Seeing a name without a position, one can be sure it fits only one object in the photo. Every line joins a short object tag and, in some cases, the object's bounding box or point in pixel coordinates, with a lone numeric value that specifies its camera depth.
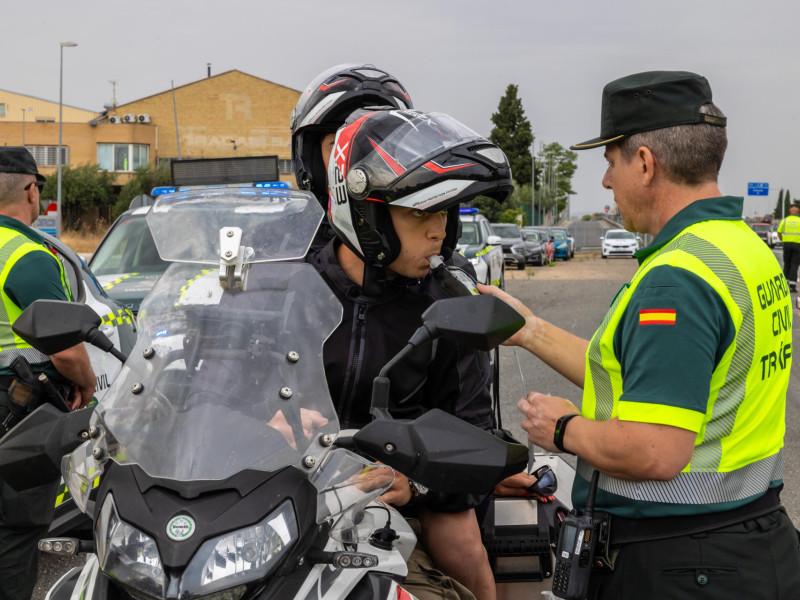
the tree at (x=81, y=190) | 62.00
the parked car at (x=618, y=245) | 46.91
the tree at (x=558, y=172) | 120.46
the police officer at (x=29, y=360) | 4.06
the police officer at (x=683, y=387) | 2.23
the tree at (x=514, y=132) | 90.38
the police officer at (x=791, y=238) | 20.72
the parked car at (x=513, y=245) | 35.03
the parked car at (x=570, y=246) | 48.91
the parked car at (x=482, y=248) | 15.70
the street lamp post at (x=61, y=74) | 37.91
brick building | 69.62
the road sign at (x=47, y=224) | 22.52
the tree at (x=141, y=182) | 62.19
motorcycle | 1.65
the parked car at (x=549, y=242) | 41.47
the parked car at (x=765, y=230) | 56.38
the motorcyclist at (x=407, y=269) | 2.33
